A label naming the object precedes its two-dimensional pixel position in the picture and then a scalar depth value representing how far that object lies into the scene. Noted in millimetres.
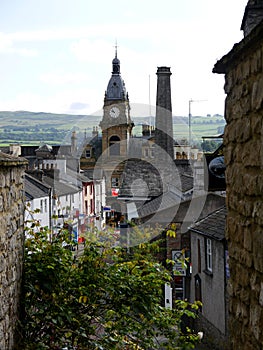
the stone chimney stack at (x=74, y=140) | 90750
